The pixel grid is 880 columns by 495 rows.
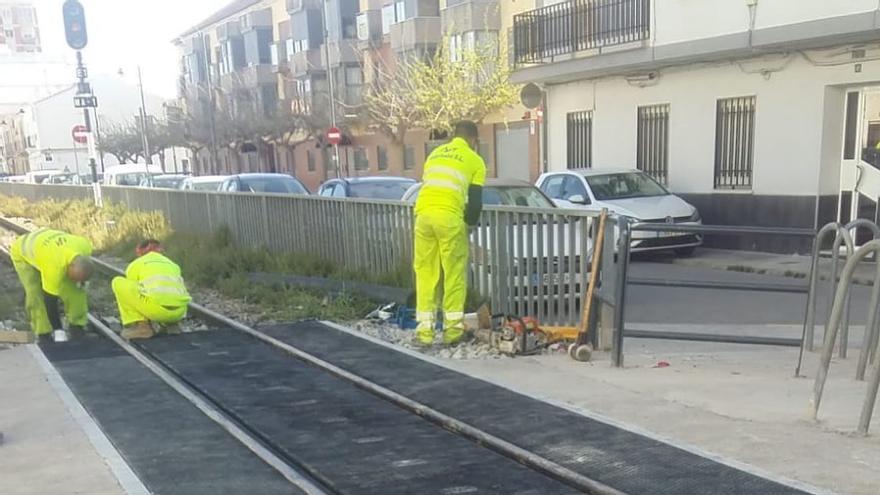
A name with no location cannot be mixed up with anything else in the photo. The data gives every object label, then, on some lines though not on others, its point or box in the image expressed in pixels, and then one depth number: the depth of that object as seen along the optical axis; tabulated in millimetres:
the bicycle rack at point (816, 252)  5605
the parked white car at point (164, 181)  23406
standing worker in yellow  6684
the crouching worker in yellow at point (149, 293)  7449
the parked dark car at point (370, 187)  12914
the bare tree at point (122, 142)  58469
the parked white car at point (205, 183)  18373
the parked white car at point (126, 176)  27673
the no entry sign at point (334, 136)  29588
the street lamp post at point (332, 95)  34406
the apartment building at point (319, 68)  32844
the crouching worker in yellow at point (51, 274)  7438
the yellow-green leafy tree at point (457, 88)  26219
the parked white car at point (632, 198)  12523
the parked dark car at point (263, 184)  15709
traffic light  17000
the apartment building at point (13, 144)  82538
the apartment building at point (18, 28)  100000
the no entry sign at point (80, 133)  21178
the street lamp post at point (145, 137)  50081
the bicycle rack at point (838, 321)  4418
